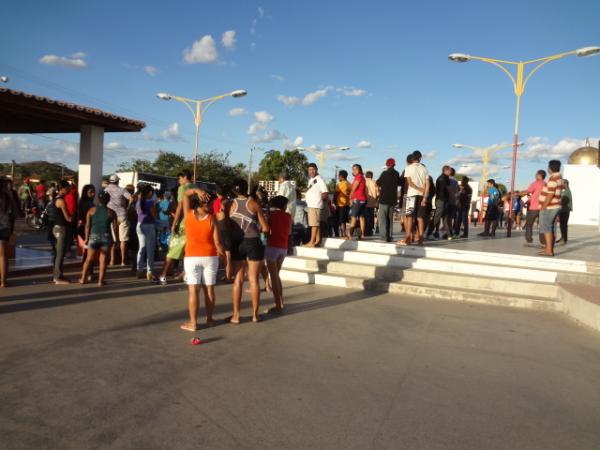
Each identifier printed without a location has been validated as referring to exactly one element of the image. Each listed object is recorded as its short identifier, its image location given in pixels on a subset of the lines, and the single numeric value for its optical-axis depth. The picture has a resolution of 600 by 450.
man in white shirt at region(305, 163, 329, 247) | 9.92
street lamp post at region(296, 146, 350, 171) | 37.44
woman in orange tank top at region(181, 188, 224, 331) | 5.34
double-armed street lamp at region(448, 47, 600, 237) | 13.71
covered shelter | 9.41
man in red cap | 10.01
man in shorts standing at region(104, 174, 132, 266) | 9.04
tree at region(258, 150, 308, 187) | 63.59
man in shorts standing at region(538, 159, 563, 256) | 9.09
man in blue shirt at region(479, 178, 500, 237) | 14.25
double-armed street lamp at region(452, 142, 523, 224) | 35.06
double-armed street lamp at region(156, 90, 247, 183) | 22.62
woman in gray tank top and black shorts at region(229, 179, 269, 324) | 5.92
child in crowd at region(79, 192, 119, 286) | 7.69
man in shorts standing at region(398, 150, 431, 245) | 9.77
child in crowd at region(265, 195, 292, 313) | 6.45
